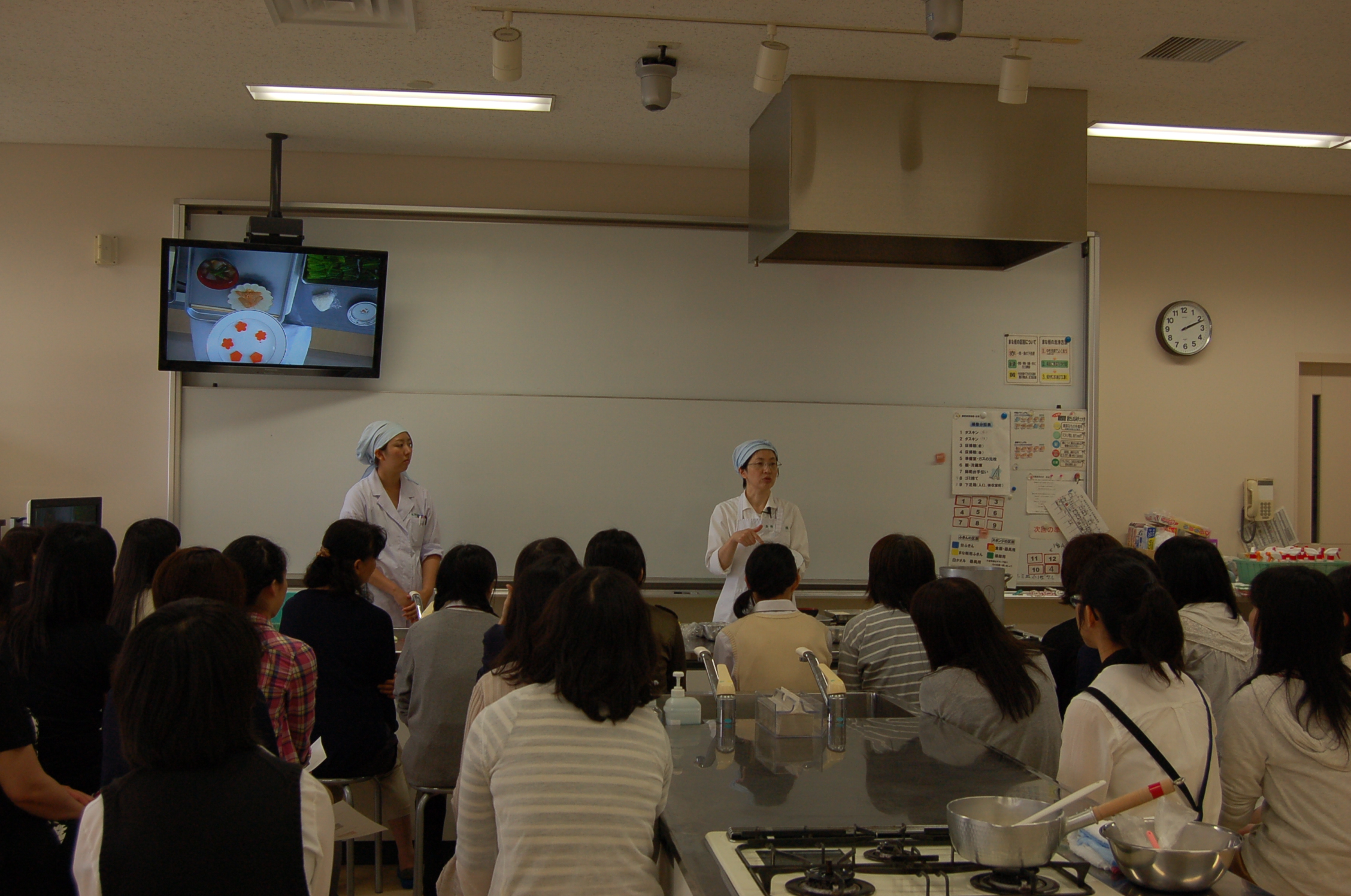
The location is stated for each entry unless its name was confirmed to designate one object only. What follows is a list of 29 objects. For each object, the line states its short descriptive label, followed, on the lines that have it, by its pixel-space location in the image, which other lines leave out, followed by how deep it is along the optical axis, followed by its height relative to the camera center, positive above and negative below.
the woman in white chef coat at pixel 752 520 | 4.32 -0.26
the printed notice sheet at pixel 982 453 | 4.94 +0.05
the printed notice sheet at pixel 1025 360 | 4.98 +0.52
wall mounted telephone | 5.14 -0.17
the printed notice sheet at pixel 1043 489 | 4.96 -0.11
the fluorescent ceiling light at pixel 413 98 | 3.92 +1.41
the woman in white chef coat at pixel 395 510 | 4.26 -0.23
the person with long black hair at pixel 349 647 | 2.82 -0.54
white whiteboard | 4.63 +0.32
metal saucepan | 1.43 -0.53
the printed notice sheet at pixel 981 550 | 4.94 -0.42
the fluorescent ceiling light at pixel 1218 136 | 4.22 +1.41
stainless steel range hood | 3.53 +1.06
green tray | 4.68 -0.45
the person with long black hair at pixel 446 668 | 2.78 -0.59
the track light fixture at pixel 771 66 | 3.15 +1.25
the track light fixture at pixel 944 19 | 2.80 +1.25
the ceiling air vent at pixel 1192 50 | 3.37 +1.42
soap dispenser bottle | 2.38 -0.59
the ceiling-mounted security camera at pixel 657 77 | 3.51 +1.34
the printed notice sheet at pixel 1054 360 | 5.00 +0.52
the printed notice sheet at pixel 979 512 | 4.95 -0.23
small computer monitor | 4.05 -0.24
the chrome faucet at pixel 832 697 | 2.30 -0.55
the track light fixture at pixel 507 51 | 3.12 +1.26
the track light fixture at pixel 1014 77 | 3.26 +1.27
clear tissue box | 2.30 -0.59
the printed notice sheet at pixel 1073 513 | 4.96 -0.23
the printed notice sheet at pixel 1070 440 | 4.98 +0.13
